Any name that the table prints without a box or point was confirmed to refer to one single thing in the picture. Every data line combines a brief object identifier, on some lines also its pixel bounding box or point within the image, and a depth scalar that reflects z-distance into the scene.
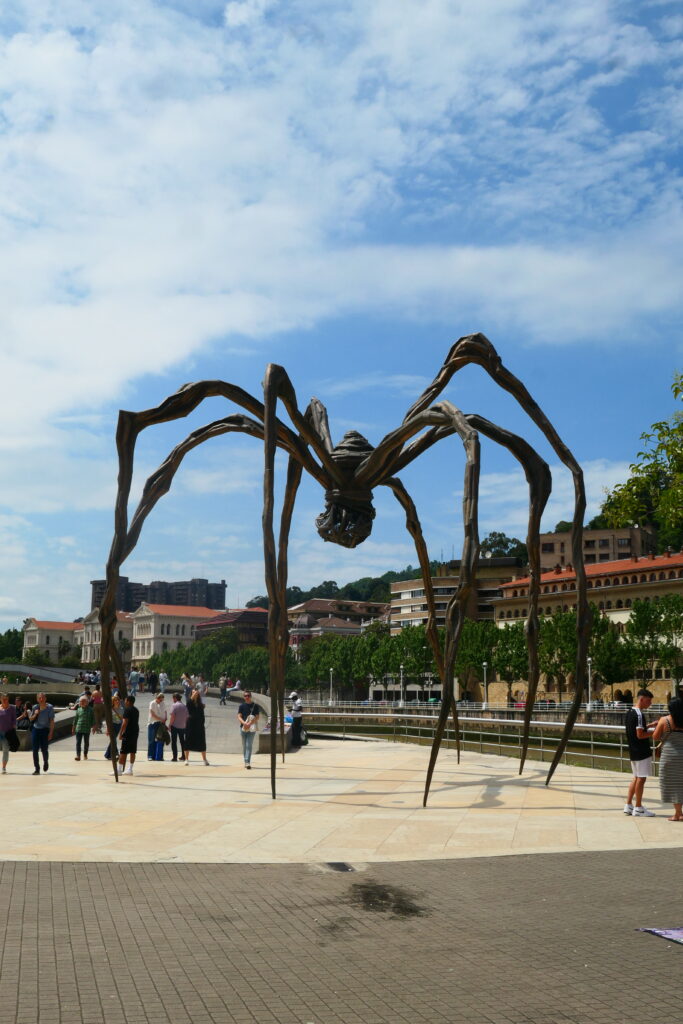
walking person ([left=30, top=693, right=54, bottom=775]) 16.52
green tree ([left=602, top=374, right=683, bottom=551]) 23.19
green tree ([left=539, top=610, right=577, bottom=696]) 73.06
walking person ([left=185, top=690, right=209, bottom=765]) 18.14
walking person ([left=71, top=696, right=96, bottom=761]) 19.09
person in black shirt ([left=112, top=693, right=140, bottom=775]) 16.41
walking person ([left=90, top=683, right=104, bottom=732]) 21.41
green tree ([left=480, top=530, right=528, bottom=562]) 159.62
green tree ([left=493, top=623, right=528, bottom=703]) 80.12
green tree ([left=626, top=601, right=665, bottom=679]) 69.50
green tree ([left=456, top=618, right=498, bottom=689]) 85.12
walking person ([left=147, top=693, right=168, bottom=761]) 18.78
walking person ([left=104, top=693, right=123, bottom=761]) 20.94
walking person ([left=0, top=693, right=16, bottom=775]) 16.68
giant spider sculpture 11.35
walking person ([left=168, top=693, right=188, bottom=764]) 18.70
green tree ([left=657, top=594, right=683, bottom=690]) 68.38
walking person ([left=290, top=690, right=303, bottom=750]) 23.16
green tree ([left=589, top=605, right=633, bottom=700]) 70.00
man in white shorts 11.66
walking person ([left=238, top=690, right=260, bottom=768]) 17.25
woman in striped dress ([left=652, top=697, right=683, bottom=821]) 11.15
